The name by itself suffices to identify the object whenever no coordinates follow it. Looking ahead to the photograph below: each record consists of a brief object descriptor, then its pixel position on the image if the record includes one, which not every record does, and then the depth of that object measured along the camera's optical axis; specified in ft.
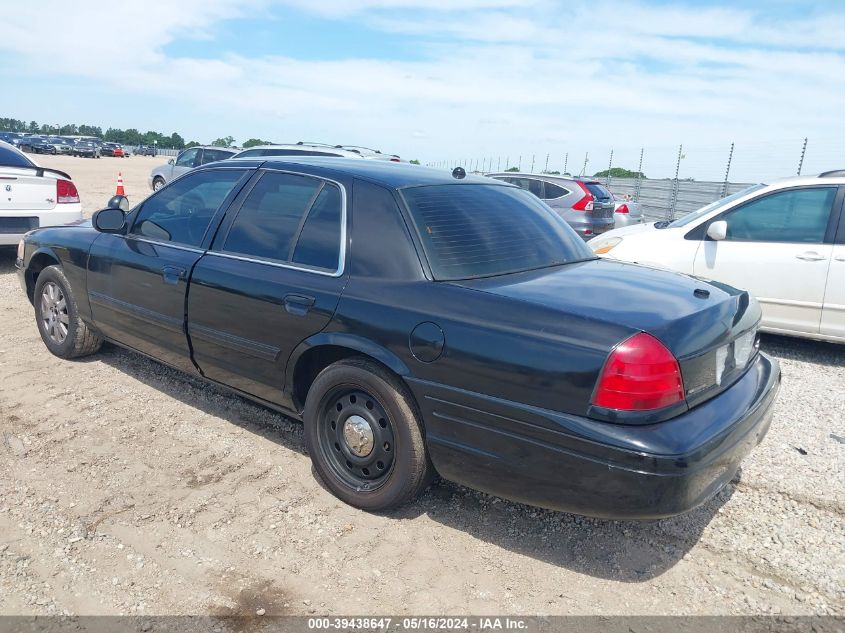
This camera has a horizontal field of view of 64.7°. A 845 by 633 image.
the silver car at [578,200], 38.88
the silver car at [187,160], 55.36
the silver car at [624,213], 43.96
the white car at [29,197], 24.38
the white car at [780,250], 19.21
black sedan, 8.28
